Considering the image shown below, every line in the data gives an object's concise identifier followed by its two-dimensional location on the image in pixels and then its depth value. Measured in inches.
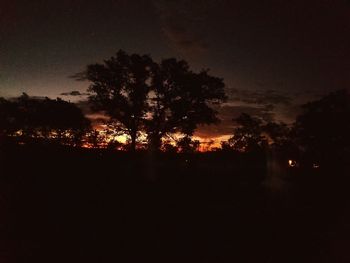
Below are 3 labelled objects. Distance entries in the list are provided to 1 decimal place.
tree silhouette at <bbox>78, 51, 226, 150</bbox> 1342.3
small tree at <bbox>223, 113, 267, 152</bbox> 2255.2
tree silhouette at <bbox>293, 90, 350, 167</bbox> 1787.6
